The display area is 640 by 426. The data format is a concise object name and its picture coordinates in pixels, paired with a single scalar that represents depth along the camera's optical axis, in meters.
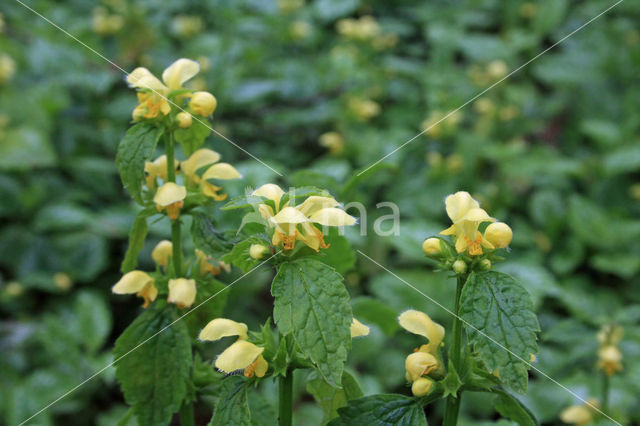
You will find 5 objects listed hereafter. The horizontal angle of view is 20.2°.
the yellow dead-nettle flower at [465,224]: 0.57
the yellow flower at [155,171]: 0.62
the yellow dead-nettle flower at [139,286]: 0.62
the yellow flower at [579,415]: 0.72
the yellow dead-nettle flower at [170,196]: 0.60
